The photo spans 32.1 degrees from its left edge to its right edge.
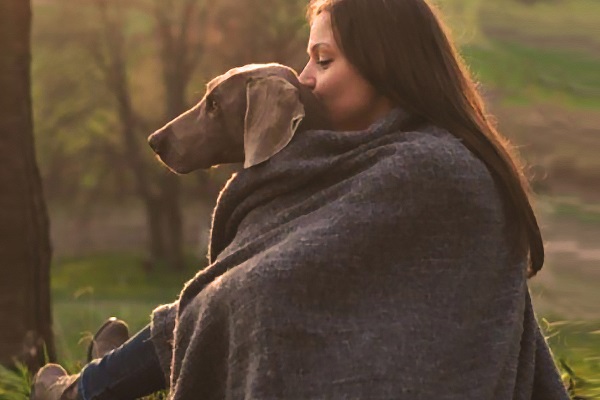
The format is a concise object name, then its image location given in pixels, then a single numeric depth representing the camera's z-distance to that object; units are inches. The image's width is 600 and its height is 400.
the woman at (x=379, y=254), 98.5
